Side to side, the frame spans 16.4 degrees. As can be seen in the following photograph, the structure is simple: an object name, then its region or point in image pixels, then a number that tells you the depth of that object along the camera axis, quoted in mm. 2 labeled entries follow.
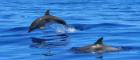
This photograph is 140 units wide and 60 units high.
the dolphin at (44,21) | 19703
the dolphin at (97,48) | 14698
